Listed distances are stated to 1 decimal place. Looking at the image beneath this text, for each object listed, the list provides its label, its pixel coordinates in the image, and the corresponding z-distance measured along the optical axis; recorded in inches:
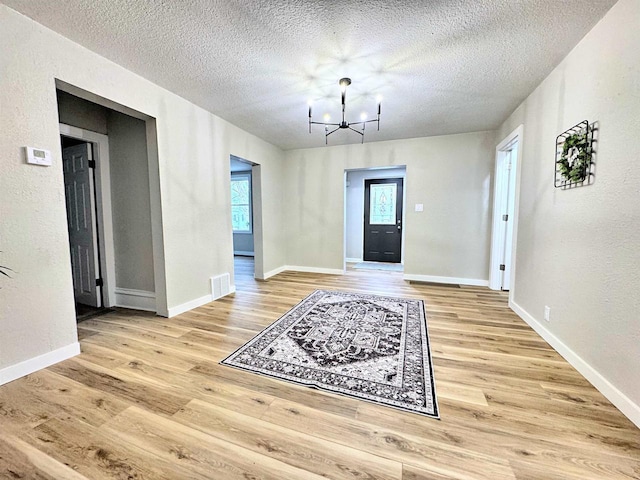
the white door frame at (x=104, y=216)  123.6
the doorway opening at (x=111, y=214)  119.2
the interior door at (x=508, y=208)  152.6
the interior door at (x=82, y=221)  124.4
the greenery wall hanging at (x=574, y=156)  75.2
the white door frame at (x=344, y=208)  187.0
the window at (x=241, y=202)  298.2
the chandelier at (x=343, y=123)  102.5
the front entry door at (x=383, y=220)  250.8
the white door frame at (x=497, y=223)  154.1
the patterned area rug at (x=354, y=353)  67.7
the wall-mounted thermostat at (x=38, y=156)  74.1
